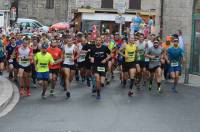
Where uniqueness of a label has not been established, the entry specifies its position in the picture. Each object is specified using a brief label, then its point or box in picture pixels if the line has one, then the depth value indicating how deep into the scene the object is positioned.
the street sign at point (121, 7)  30.73
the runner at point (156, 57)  19.50
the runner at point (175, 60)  19.84
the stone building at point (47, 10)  67.38
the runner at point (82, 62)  21.55
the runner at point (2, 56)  22.03
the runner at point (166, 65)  22.06
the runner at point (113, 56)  22.44
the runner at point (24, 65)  18.58
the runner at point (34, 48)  20.80
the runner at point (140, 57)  20.25
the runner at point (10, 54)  21.29
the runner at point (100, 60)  17.91
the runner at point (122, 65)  20.84
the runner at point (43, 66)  17.62
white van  46.77
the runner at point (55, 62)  18.19
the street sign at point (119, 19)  30.37
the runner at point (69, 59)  18.48
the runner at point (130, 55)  19.43
